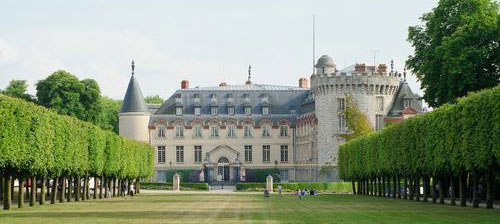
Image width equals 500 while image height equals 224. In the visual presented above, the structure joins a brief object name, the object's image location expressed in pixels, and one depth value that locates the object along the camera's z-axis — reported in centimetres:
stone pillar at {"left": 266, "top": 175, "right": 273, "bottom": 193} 12169
